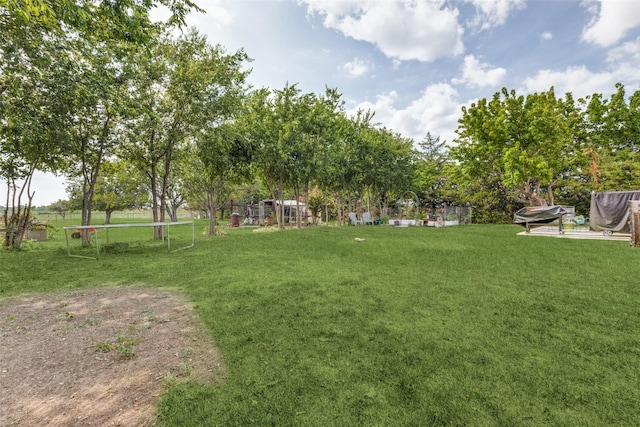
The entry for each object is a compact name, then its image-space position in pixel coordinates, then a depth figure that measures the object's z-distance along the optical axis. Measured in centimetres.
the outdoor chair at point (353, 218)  2325
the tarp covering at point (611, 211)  1140
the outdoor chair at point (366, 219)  2374
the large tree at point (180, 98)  1099
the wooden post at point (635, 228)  859
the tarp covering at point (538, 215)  1221
